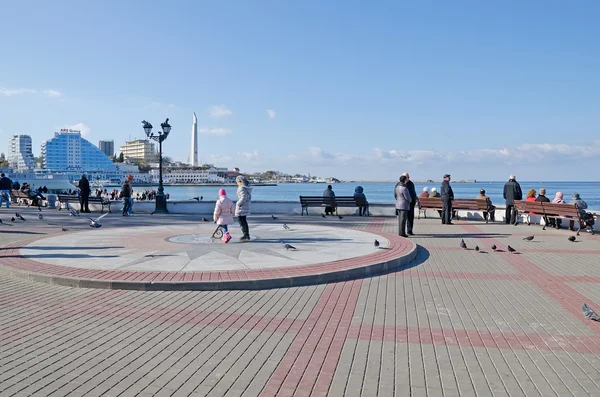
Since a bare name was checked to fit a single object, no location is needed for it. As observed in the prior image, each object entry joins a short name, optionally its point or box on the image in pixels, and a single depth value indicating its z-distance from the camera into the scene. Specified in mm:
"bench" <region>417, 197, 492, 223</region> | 18225
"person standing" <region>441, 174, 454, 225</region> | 16656
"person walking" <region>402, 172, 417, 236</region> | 13367
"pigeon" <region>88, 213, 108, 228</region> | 15220
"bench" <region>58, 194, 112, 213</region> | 22578
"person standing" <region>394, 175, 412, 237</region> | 12975
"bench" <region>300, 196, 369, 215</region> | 20344
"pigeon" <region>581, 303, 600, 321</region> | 5526
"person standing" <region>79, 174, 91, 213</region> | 20906
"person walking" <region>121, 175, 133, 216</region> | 19986
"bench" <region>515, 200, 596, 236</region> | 14758
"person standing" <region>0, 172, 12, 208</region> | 21750
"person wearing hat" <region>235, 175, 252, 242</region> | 11281
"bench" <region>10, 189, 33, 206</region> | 27770
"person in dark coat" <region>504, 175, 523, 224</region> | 17344
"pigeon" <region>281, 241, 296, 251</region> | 10101
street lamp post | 21641
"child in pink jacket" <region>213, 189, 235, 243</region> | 11008
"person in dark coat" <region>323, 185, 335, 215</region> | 20522
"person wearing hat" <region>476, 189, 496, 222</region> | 18281
